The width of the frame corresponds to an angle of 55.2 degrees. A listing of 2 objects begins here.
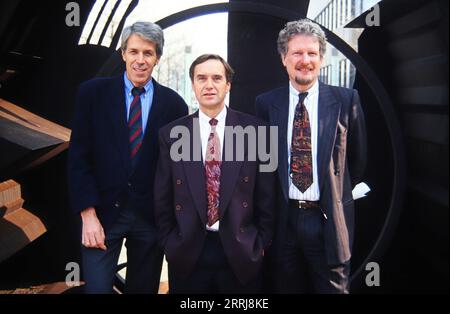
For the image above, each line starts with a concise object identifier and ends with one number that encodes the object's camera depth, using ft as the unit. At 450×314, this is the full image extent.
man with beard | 8.21
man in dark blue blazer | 8.51
